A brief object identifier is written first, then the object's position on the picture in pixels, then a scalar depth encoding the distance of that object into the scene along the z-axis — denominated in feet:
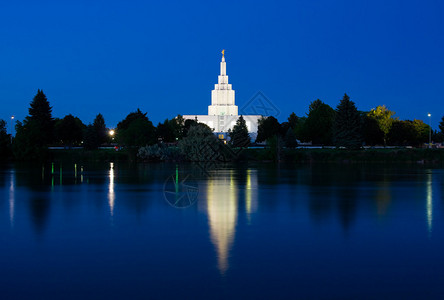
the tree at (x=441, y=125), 300.50
